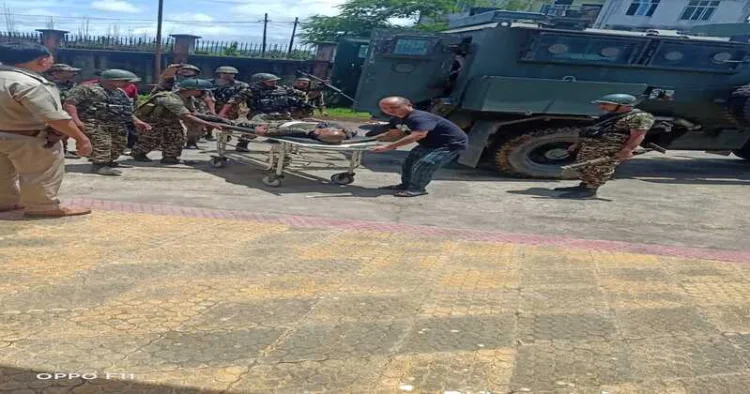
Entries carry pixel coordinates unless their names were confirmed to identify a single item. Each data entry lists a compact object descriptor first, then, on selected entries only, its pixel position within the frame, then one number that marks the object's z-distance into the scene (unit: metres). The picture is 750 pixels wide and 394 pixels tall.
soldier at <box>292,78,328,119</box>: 10.44
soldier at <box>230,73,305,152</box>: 10.11
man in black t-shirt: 6.81
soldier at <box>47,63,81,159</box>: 8.63
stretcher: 6.71
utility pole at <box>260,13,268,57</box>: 25.53
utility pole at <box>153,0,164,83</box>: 22.80
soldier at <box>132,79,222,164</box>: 7.80
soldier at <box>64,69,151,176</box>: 6.80
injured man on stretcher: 6.82
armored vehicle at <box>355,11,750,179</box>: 8.20
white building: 35.72
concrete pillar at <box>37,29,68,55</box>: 23.29
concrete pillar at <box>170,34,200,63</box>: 23.80
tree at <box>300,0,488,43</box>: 29.78
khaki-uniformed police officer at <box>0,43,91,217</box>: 4.06
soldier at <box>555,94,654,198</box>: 6.80
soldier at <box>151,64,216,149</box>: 8.70
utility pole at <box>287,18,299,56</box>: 26.24
